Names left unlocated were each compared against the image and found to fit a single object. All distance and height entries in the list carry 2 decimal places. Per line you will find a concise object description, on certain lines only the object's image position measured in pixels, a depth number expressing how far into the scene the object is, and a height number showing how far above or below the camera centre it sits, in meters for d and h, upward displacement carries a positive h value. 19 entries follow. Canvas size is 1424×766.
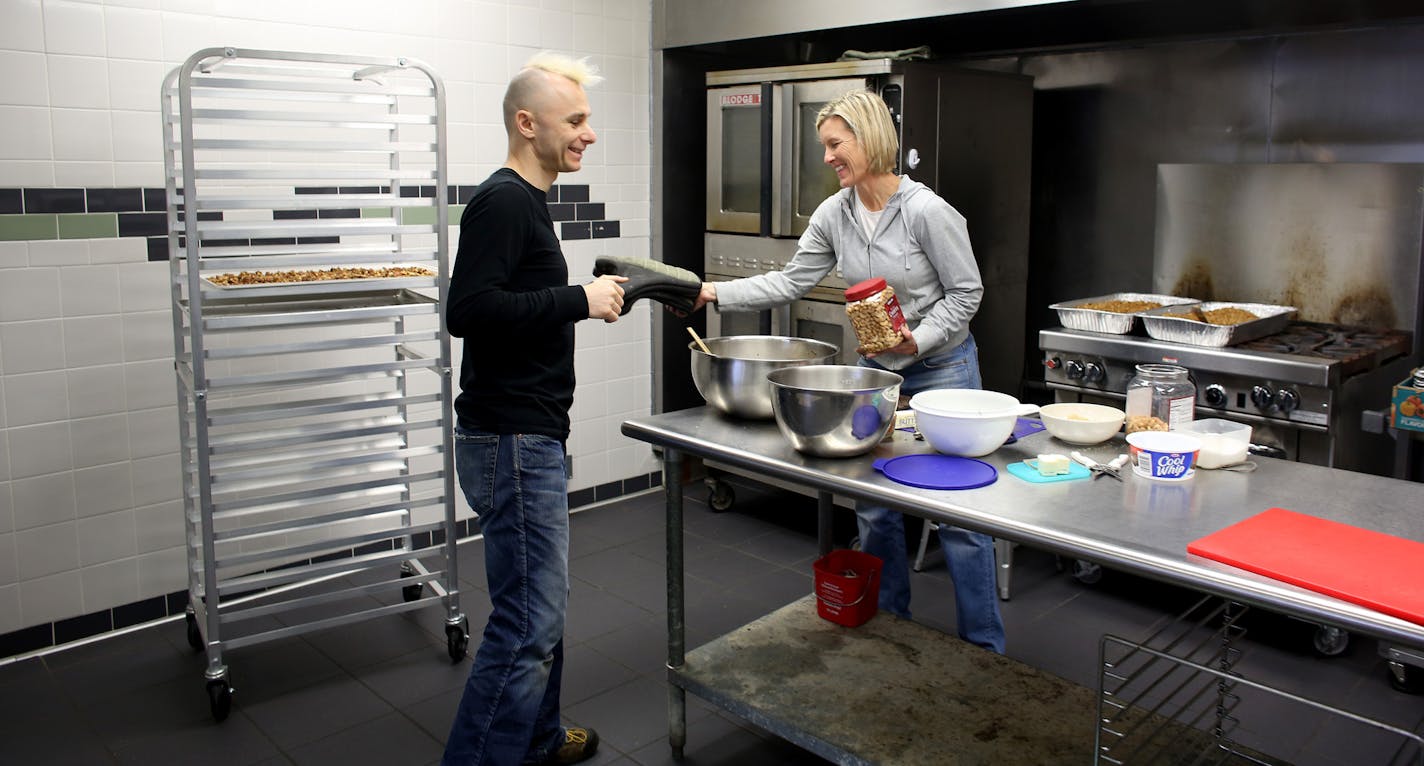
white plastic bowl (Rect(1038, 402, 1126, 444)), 2.43 -0.40
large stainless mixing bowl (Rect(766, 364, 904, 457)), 2.30 -0.37
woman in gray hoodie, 3.10 -0.11
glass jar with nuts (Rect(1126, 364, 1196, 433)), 2.45 -0.36
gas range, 3.40 -0.43
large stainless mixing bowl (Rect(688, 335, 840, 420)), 2.67 -0.34
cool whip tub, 2.20 -0.43
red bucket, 3.08 -0.97
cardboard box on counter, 3.36 -0.51
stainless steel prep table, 1.72 -0.50
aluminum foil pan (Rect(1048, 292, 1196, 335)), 3.87 -0.28
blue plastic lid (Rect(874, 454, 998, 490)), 2.18 -0.47
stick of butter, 2.25 -0.46
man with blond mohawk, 2.52 -0.46
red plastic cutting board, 1.66 -0.52
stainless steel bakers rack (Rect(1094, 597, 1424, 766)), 2.41 -1.30
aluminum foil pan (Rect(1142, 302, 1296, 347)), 3.61 -0.30
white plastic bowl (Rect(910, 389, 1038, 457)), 2.32 -0.39
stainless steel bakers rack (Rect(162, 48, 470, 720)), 3.19 -0.32
